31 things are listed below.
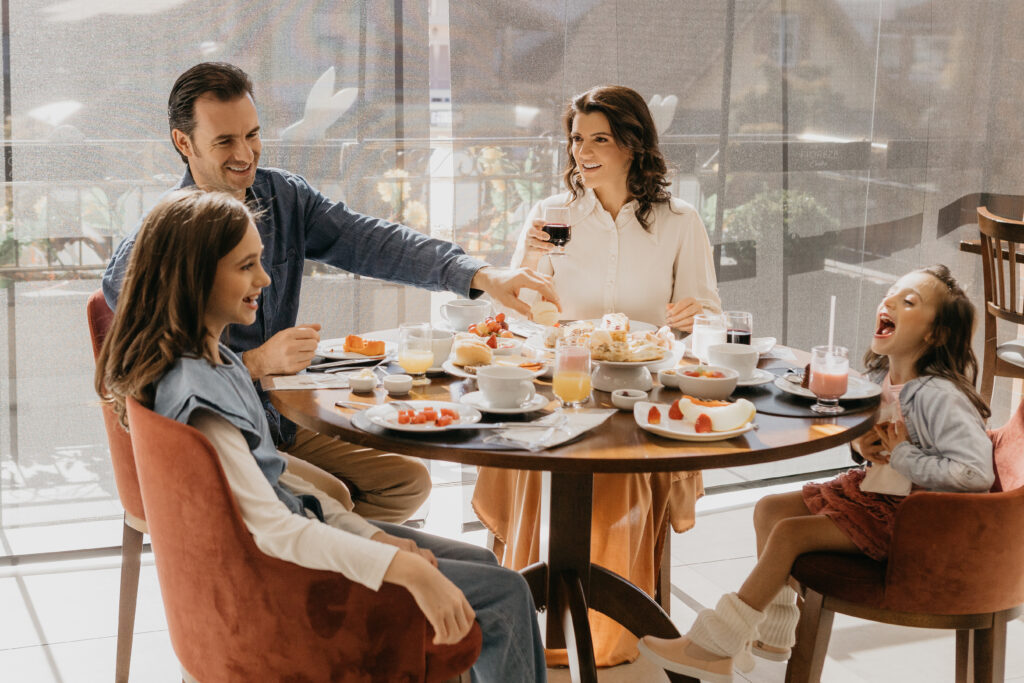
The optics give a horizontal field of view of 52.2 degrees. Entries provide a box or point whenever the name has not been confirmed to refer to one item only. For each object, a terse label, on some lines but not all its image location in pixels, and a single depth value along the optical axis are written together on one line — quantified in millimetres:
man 2305
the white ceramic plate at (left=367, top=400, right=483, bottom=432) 1665
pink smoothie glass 1854
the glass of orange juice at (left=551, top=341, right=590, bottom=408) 1812
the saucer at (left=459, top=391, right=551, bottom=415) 1772
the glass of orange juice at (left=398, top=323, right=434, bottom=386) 1999
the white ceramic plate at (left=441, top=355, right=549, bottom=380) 2026
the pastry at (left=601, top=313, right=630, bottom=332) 2180
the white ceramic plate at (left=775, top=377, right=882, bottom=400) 1921
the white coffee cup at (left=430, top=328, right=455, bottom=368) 2066
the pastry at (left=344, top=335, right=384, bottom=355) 2168
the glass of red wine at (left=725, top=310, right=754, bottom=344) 2125
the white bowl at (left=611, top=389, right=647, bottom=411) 1853
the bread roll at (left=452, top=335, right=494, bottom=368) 2059
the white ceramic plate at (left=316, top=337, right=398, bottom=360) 2146
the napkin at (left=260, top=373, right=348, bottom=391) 1971
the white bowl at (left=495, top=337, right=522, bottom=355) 2131
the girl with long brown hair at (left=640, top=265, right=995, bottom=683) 1867
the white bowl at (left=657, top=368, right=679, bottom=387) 1983
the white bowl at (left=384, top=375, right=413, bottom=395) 1914
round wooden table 1599
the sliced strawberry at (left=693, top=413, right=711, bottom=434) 1705
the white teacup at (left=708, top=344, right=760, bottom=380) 2000
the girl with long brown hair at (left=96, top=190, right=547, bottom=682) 1359
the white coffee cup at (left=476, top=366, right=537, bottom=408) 1783
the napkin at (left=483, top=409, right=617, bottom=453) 1635
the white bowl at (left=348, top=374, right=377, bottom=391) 1939
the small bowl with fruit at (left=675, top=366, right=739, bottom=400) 1866
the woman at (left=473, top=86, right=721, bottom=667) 2744
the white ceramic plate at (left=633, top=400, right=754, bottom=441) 1679
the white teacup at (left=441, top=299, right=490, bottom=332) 2361
